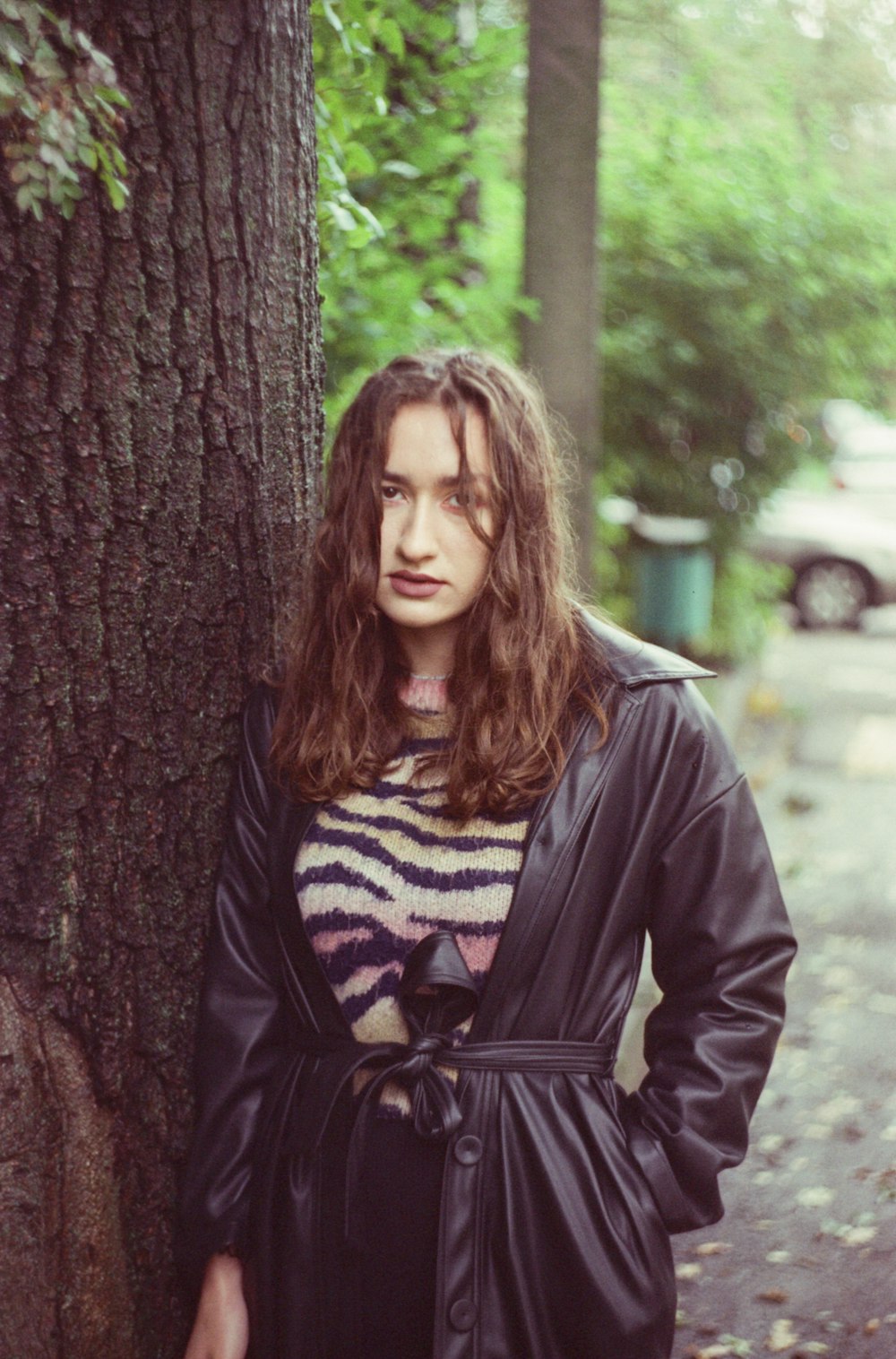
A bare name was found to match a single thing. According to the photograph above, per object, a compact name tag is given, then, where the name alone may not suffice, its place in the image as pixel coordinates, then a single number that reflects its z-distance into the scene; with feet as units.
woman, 6.57
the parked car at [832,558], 46.98
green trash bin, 33.47
